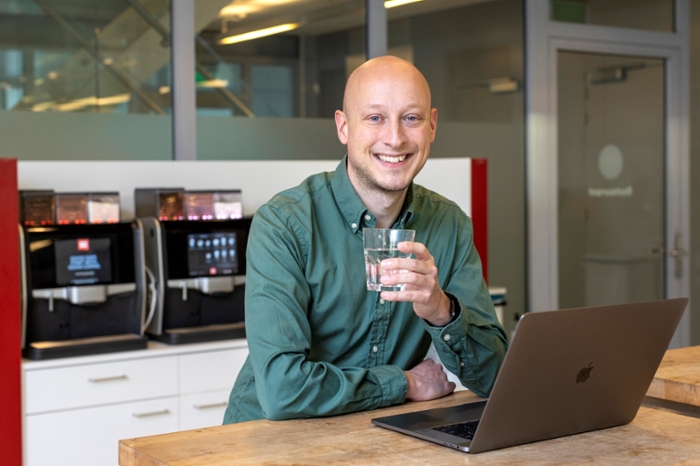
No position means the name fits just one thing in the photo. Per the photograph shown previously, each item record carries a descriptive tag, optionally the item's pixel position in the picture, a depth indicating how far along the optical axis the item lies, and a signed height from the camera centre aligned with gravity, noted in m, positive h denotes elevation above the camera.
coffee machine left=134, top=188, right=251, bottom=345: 3.12 -0.20
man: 1.58 -0.15
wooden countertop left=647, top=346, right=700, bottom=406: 1.70 -0.35
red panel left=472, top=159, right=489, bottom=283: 3.92 +0.02
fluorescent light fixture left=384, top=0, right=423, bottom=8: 4.53 +1.09
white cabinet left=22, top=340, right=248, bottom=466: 2.84 -0.64
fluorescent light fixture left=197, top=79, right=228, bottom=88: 3.99 +0.59
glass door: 5.12 +0.17
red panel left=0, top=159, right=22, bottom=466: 2.72 -0.34
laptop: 1.21 -0.26
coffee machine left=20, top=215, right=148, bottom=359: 2.87 -0.27
